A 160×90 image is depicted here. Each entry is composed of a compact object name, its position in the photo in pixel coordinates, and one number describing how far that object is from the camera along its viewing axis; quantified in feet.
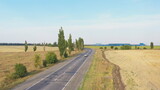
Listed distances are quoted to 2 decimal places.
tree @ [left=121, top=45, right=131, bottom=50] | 413.53
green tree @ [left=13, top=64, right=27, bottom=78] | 83.39
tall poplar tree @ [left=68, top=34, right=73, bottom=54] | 255.52
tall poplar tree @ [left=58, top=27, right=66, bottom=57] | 180.34
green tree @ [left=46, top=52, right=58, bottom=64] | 139.13
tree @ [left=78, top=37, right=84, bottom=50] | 365.32
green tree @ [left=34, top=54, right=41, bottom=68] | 111.09
